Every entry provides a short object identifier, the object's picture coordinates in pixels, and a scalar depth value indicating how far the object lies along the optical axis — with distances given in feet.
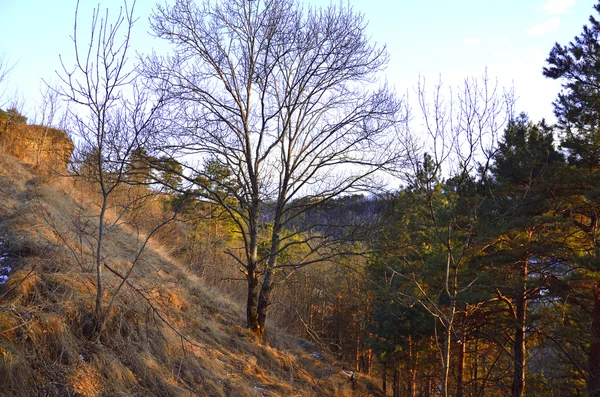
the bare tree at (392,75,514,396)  18.06
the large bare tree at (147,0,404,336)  29.48
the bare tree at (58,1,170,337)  14.78
